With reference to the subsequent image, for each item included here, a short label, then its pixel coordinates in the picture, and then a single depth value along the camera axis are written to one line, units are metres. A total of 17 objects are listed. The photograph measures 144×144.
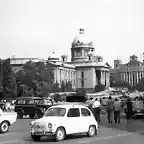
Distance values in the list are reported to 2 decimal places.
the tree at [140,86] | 141.57
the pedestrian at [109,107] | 23.72
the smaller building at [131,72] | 185.38
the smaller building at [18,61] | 122.37
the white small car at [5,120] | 18.72
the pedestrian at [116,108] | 23.31
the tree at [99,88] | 130.35
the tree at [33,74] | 82.18
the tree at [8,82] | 68.69
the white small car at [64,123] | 14.83
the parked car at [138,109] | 27.47
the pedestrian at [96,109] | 23.72
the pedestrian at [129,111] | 23.40
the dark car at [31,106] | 28.06
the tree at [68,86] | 115.03
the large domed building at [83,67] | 137.46
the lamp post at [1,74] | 66.32
